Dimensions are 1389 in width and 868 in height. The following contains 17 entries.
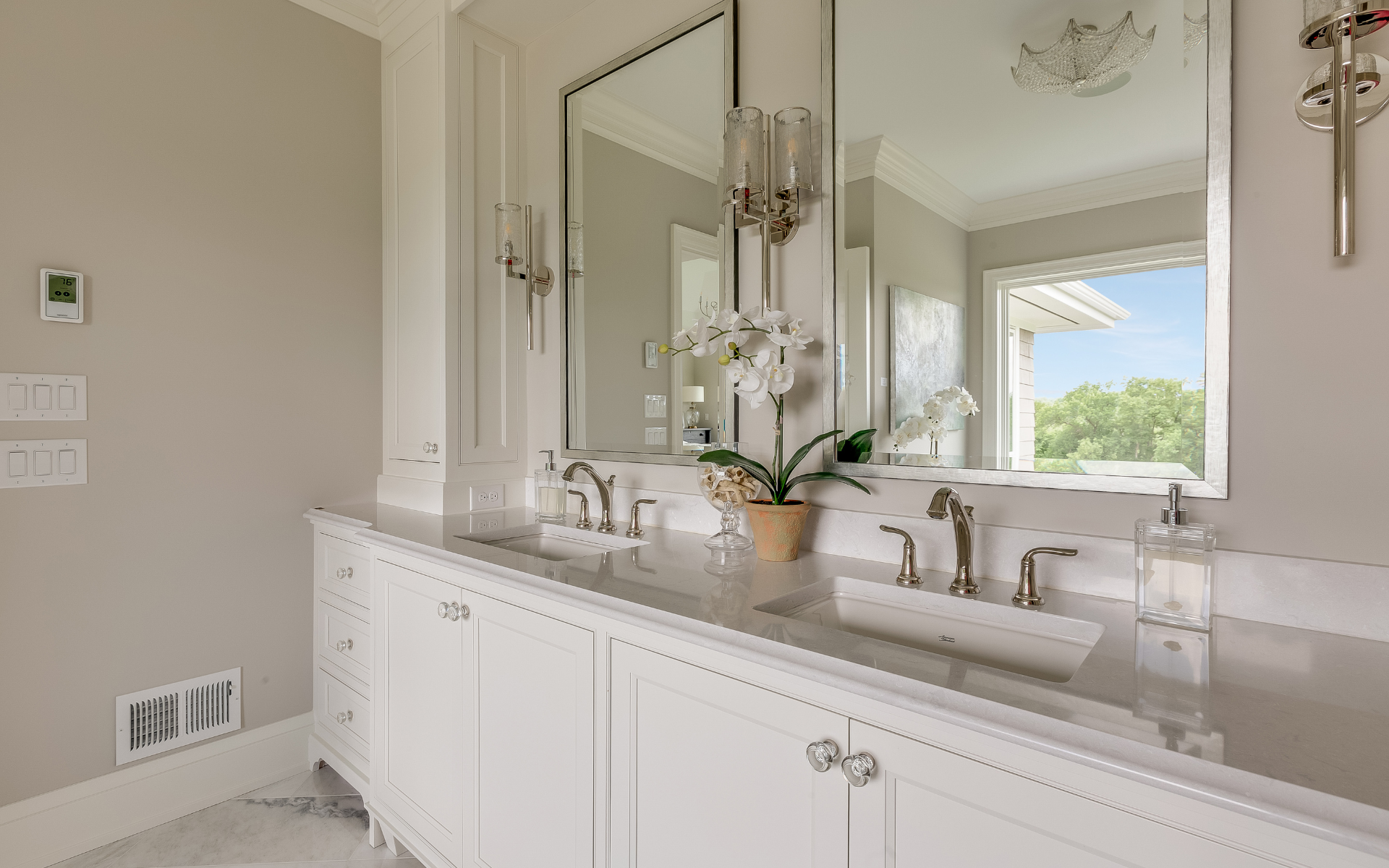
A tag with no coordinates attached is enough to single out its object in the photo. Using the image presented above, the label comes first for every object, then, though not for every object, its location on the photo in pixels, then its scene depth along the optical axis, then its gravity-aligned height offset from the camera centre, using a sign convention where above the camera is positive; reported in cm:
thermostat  176 +36
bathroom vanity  64 -38
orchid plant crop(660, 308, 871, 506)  144 +15
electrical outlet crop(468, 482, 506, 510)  220 -23
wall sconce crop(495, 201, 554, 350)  218 +60
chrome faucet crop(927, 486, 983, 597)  117 -19
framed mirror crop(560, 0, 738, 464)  178 +54
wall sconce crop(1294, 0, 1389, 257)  91 +50
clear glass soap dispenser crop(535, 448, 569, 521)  200 -20
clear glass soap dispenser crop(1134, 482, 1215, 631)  97 -21
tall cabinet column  216 +54
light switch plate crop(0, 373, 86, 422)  172 +8
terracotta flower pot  142 -21
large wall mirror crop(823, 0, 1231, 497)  108 +35
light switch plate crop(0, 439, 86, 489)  173 -9
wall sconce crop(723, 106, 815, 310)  151 +60
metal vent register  191 -87
